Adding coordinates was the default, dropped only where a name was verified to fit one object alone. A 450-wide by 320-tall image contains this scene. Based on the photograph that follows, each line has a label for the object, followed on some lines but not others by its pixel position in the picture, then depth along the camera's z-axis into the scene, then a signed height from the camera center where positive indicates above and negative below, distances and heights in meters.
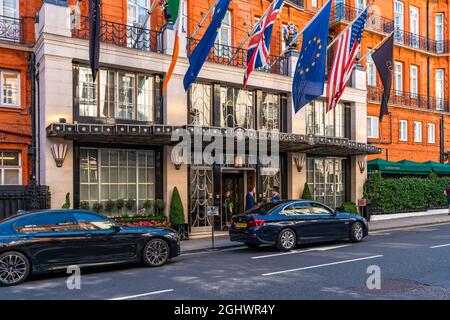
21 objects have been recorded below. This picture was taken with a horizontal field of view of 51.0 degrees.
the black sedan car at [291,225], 13.27 -1.74
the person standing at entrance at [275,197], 16.48 -1.09
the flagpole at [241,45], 16.85 +4.66
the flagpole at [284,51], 19.22 +4.84
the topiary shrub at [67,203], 14.61 -1.08
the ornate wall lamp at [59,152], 14.82 +0.52
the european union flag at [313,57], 17.33 +4.00
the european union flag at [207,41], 15.03 +4.00
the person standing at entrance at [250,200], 16.90 -1.21
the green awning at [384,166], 23.75 -0.07
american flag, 18.36 +4.22
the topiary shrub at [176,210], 16.53 -1.51
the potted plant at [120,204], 16.12 -1.24
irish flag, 14.94 +4.73
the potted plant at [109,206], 15.88 -1.28
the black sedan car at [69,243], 9.46 -1.63
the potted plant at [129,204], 16.41 -1.28
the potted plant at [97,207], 15.58 -1.29
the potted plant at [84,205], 15.38 -1.20
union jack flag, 16.50 +4.40
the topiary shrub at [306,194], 20.23 -1.22
